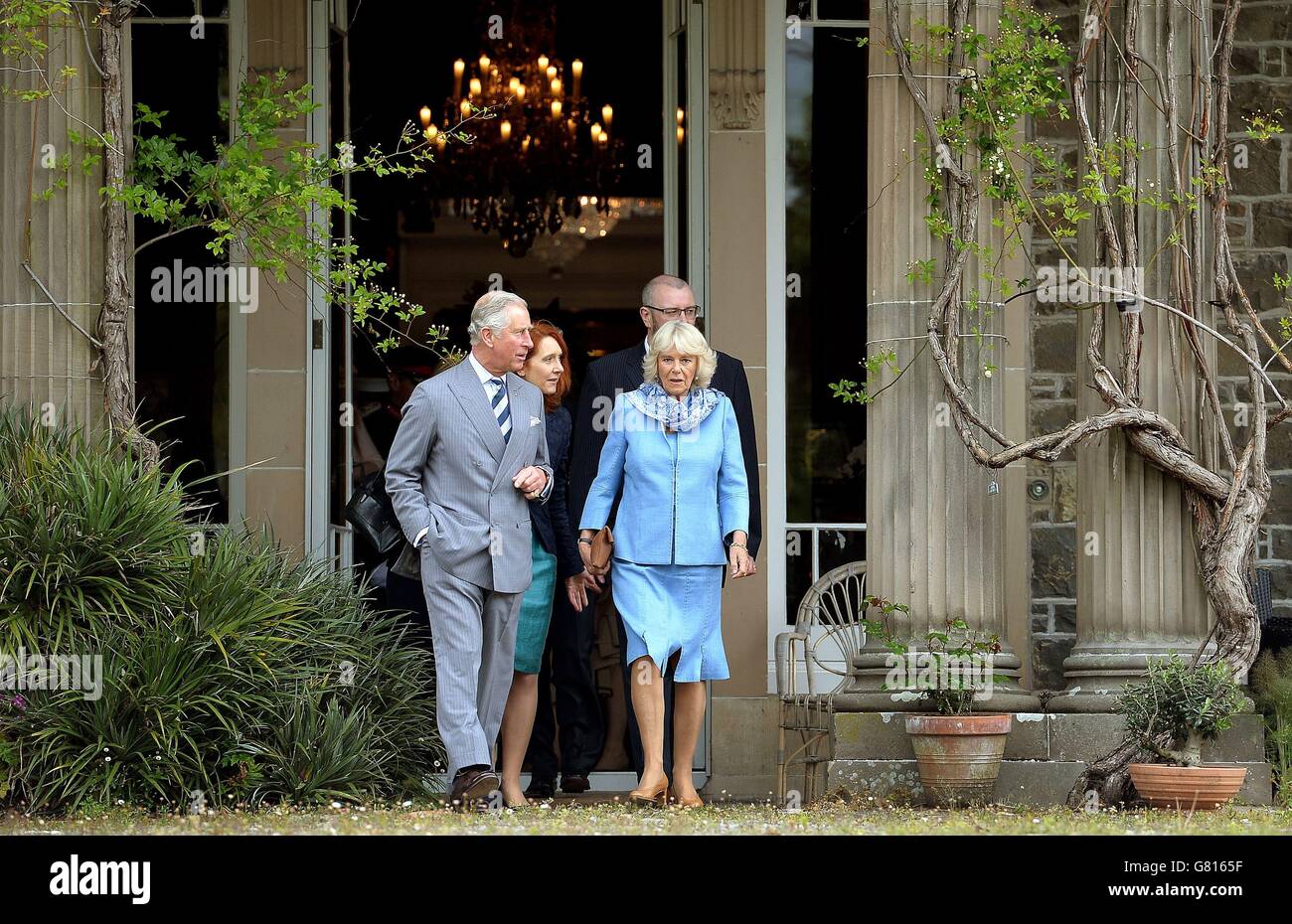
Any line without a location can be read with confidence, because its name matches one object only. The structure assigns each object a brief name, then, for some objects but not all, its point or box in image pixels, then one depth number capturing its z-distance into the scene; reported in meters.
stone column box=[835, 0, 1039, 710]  15.43
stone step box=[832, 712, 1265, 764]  15.02
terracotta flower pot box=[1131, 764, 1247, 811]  13.74
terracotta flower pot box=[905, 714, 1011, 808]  14.45
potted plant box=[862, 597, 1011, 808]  14.47
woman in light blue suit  14.38
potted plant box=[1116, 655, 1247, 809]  13.77
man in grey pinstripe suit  13.73
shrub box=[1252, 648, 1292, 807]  15.00
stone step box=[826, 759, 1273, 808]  14.89
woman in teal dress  14.87
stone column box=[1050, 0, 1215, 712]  15.40
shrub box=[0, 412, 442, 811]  13.27
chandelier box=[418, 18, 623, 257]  23.30
